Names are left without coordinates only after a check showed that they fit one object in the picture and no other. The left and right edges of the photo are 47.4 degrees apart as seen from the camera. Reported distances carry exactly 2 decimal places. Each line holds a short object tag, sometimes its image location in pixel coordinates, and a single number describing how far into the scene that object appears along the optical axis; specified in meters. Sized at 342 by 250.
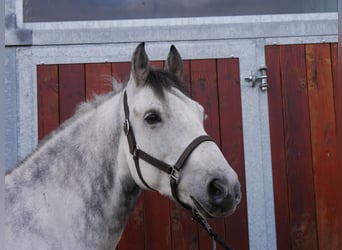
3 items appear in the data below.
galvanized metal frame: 3.32
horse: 1.90
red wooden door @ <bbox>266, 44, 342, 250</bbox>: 3.42
